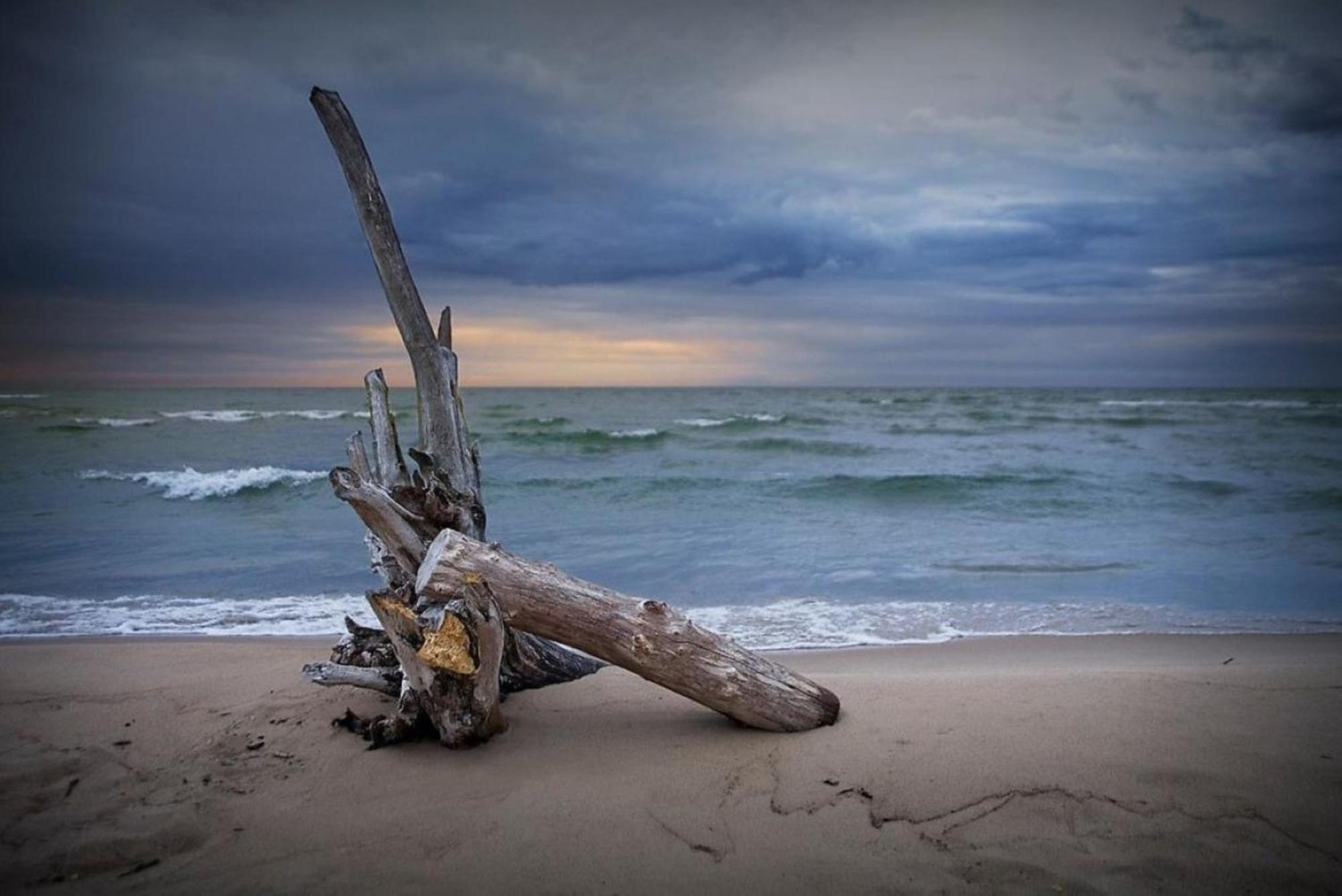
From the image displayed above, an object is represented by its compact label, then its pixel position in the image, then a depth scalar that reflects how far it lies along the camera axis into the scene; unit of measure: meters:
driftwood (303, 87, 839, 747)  3.57
